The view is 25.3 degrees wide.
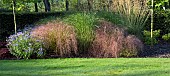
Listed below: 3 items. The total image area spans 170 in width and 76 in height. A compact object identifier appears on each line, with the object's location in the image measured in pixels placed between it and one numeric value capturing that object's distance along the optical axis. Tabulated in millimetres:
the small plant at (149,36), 13098
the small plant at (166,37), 14453
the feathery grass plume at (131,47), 10398
